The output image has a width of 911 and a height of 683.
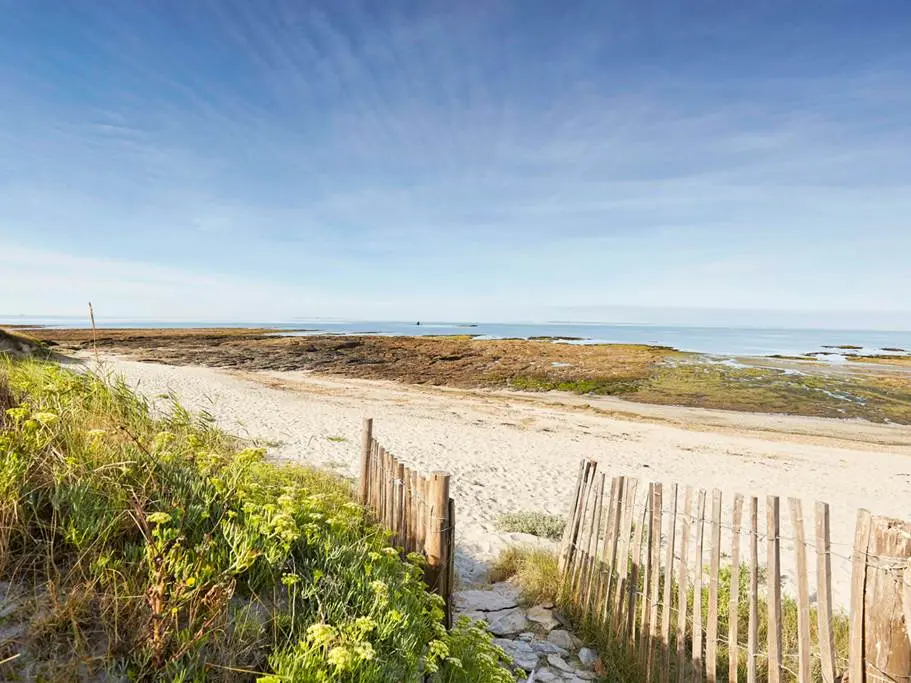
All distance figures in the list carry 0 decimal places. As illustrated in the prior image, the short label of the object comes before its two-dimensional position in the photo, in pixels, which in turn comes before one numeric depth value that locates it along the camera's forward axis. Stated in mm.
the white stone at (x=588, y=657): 3708
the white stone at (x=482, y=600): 4406
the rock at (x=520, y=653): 3624
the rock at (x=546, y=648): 3818
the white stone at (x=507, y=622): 4061
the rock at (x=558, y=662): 3637
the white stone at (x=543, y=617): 4183
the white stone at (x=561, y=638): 3938
